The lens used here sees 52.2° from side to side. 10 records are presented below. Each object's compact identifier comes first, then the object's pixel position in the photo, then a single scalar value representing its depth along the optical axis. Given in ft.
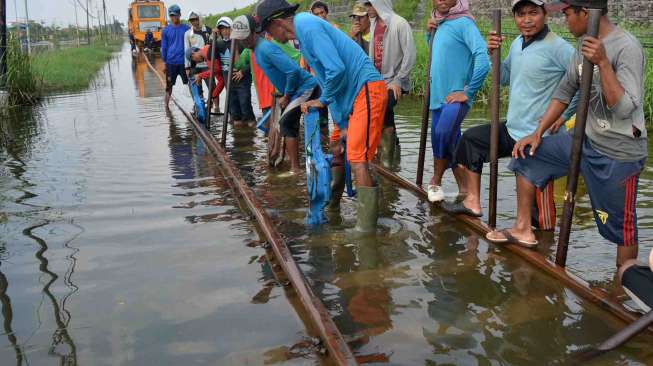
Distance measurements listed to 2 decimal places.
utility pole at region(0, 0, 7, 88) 43.65
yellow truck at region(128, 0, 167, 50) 127.95
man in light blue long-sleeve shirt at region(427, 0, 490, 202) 17.62
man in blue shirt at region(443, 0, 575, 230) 14.40
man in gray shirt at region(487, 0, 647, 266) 11.38
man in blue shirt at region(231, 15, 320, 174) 19.98
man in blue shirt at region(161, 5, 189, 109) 40.11
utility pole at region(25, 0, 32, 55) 70.99
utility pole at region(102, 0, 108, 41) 217.97
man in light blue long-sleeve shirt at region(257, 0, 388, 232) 15.69
